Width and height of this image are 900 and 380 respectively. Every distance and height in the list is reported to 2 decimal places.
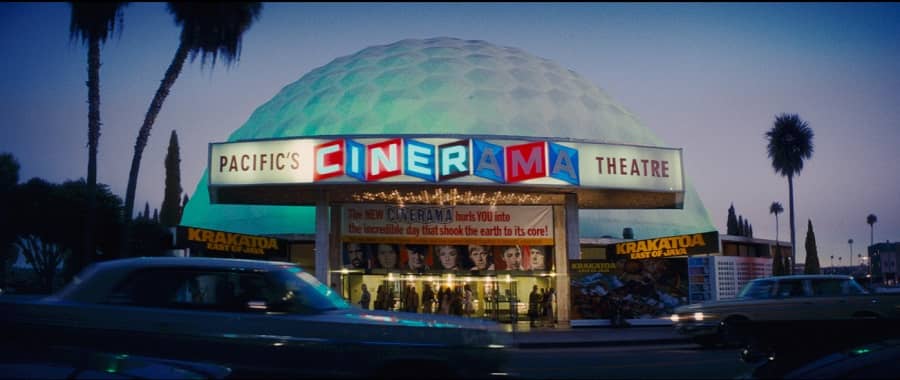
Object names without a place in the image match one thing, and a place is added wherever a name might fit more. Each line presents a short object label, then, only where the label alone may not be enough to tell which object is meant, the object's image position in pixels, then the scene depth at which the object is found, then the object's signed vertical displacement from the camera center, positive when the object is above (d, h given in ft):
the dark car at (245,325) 24.47 -2.10
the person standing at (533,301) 92.99 -5.20
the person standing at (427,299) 93.97 -4.87
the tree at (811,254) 167.12 +0.23
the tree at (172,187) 192.34 +19.02
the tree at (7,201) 139.33 +11.27
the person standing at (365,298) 85.71 -4.37
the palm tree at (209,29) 77.00 +23.46
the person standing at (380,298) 90.43 -4.55
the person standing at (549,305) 90.99 -5.58
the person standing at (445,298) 92.94 -4.76
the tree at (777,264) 139.44 -1.56
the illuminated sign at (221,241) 74.13 +2.05
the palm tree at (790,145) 163.84 +23.55
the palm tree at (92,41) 70.64 +21.53
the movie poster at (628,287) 92.22 -3.85
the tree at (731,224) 253.03 +10.50
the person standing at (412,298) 92.38 -4.65
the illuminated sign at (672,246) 82.94 +1.19
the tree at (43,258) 142.72 +0.93
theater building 74.79 +8.17
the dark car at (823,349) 17.52 -2.55
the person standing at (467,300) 92.12 -4.95
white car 57.06 -3.75
